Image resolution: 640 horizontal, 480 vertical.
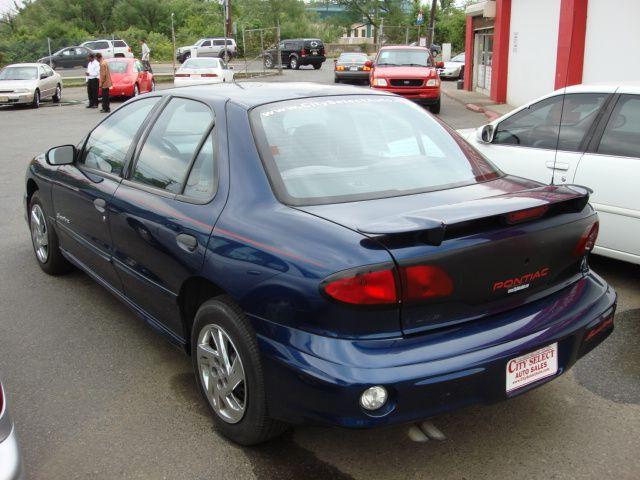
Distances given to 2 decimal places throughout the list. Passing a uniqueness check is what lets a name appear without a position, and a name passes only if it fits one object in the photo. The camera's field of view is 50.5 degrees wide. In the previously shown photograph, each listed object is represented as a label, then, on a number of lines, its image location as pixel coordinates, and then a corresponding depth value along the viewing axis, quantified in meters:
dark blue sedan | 2.56
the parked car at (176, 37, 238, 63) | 46.03
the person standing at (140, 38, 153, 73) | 31.25
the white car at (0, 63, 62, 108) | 21.58
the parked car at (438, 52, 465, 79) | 33.78
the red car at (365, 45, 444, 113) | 17.64
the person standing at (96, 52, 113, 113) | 19.77
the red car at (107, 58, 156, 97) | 22.81
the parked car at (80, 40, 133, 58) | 40.91
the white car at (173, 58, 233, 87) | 24.19
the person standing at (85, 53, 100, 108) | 20.27
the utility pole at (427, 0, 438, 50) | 39.34
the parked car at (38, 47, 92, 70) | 39.53
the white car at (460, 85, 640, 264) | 4.95
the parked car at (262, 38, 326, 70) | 43.78
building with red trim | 13.49
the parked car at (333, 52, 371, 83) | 28.81
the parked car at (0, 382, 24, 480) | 2.27
